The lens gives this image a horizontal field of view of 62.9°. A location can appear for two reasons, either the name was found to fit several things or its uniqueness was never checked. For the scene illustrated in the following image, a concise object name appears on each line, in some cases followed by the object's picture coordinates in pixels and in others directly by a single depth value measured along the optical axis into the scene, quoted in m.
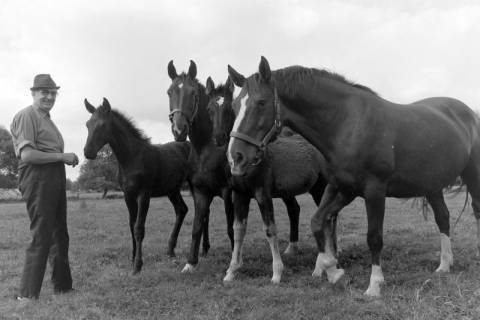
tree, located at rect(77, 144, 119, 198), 42.99
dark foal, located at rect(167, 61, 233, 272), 5.90
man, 4.70
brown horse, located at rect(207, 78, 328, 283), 5.44
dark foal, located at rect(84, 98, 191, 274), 6.51
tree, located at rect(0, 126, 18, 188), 43.28
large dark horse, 4.19
